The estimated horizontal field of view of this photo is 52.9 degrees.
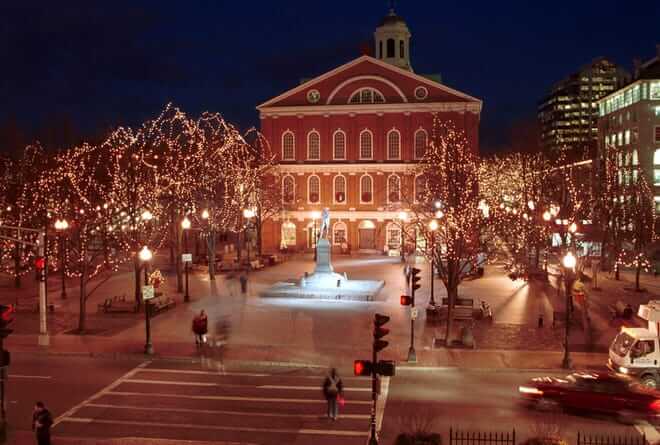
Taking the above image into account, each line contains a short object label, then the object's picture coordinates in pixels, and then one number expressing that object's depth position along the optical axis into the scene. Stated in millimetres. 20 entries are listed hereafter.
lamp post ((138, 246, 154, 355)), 23359
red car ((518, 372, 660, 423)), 16406
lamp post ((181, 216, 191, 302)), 35294
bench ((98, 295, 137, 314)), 32062
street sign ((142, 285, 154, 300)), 24281
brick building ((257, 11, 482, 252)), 65062
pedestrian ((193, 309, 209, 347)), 24047
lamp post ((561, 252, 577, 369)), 21859
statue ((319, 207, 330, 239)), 40362
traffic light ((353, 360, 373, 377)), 14602
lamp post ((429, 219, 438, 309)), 27306
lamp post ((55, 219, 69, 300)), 30597
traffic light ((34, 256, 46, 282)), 26109
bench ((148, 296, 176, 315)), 31355
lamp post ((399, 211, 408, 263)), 53931
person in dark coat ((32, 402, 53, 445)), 13953
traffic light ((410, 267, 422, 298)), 24394
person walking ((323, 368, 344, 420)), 16219
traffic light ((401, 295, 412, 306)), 24130
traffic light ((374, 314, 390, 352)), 15438
